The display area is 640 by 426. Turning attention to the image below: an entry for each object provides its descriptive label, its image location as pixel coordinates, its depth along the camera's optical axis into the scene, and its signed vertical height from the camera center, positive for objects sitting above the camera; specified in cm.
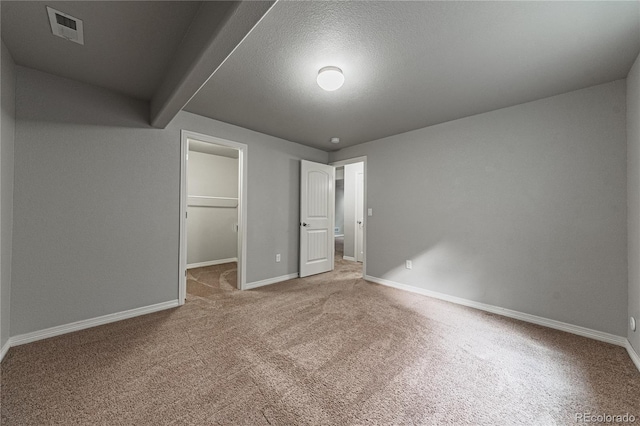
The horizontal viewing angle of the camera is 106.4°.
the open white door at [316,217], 424 -4
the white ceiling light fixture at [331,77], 200 +116
